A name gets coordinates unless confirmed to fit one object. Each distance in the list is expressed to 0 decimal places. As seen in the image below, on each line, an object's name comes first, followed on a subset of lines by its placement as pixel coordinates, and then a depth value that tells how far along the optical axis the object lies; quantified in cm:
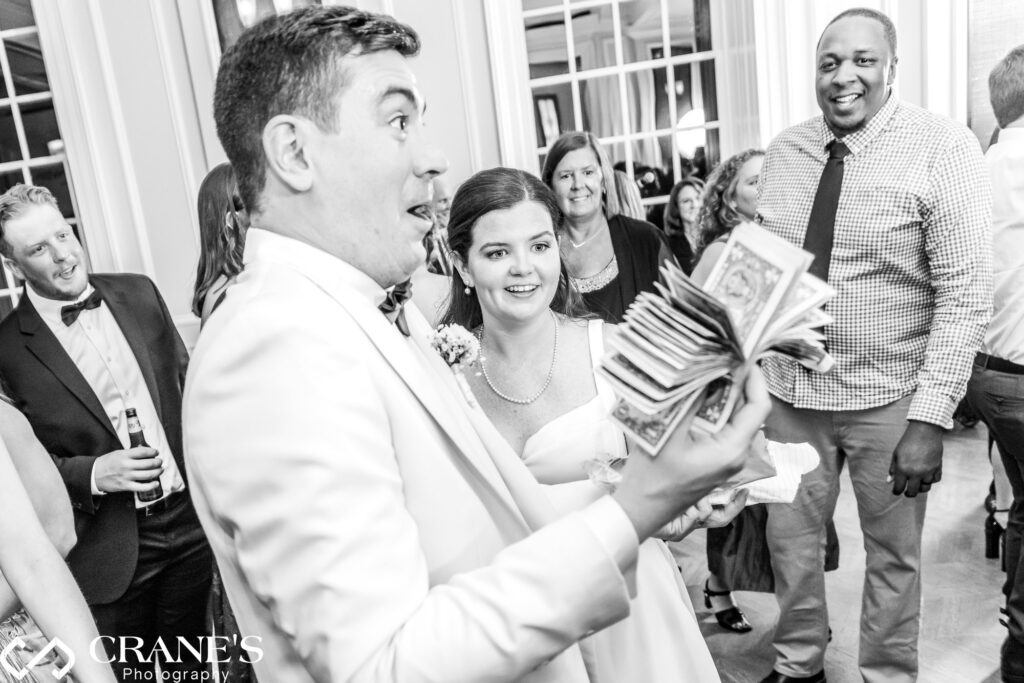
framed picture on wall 595
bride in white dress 224
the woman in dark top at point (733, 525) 319
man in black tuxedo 256
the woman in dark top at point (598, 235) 354
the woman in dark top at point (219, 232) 262
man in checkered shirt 246
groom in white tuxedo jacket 83
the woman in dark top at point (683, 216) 513
